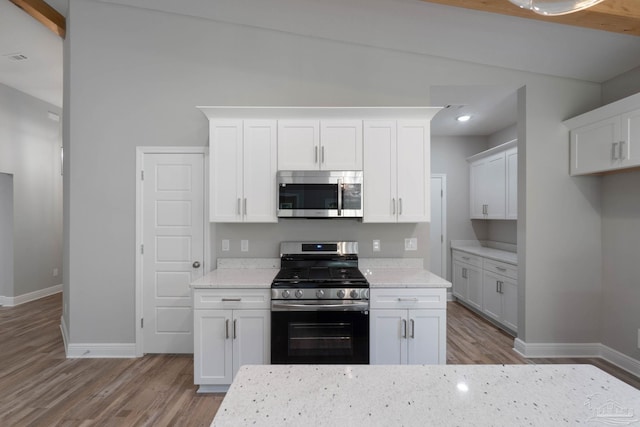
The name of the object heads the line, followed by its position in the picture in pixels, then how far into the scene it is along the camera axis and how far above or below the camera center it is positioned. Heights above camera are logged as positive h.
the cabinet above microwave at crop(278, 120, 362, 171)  2.80 +0.64
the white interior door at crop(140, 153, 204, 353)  3.16 -0.33
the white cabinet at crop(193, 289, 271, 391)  2.46 -0.94
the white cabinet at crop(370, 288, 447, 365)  2.46 -0.88
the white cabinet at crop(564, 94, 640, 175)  2.47 +0.69
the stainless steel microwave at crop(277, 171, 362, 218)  2.76 +0.19
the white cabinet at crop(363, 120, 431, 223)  2.81 +0.44
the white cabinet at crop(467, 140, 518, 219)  4.11 +0.48
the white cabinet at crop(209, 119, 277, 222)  2.80 +0.49
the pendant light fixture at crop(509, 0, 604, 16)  1.03 +0.73
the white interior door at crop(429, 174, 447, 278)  5.25 -0.13
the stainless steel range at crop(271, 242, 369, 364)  2.39 -0.83
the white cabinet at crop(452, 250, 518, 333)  3.65 -0.97
